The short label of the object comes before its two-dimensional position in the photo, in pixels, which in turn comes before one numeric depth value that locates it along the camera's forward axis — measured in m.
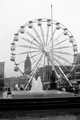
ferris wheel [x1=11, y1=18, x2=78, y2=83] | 33.12
